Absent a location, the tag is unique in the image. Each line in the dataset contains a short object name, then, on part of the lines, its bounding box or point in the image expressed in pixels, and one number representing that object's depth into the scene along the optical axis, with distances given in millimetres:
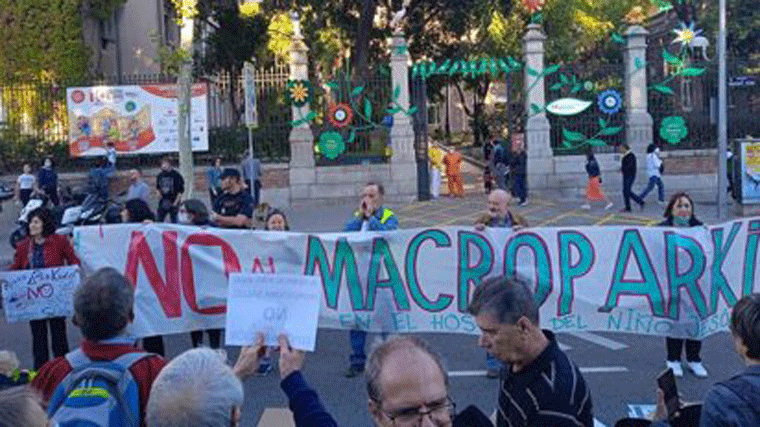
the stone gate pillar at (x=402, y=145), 24594
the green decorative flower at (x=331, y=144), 24750
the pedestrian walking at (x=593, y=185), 22141
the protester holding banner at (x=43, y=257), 7969
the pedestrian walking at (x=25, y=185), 22375
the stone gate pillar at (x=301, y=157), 24453
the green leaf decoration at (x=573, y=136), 24781
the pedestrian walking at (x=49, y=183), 22047
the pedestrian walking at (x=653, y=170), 22109
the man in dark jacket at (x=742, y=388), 3154
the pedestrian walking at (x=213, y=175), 22859
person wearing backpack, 3225
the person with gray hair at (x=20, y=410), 2318
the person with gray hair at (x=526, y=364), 3303
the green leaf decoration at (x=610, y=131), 24734
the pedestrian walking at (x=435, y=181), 25062
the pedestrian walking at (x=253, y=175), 20702
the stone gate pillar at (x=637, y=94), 24500
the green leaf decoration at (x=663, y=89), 24656
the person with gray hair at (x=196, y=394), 2598
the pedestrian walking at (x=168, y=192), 18438
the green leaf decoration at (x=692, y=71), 24219
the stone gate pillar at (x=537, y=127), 24547
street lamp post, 19422
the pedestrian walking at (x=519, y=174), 22875
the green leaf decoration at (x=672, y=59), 24391
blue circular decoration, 24547
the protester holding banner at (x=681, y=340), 8000
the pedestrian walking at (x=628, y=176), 21266
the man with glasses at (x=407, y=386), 2383
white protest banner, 7801
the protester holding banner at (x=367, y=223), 8406
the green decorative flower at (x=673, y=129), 24672
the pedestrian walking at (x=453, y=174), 25281
